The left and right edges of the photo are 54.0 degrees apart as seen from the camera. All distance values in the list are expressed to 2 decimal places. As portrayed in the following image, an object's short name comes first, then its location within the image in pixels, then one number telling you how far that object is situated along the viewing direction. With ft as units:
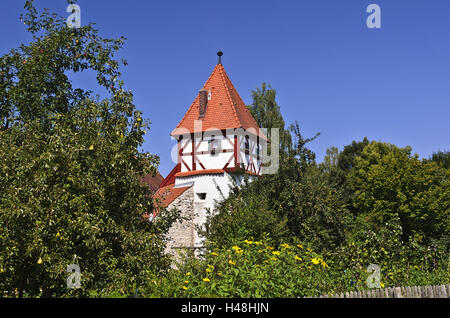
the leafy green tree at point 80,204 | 22.54
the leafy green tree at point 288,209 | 45.62
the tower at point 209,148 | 82.76
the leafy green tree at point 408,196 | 92.48
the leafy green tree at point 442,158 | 125.39
